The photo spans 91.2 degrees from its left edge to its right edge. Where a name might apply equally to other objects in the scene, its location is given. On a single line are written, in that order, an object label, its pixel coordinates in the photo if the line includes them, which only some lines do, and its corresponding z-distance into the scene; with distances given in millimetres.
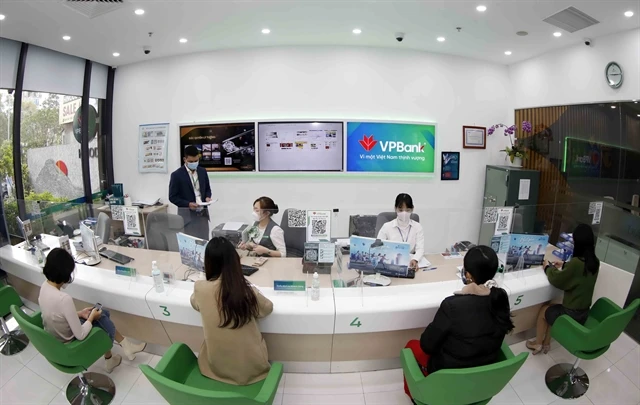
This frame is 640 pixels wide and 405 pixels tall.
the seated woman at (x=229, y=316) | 1572
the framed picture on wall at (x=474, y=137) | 5020
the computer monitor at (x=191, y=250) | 2261
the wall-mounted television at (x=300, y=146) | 4676
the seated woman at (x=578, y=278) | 2156
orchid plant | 4773
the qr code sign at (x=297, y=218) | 2520
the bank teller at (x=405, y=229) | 2818
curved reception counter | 2008
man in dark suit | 3729
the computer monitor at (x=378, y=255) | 2287
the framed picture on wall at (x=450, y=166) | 5020
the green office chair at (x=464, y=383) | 1371
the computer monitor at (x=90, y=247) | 2703
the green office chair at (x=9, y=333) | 2438
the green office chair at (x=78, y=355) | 1763
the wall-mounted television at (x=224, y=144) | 4715
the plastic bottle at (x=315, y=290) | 2096
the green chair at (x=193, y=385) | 1232
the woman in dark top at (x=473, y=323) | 1561
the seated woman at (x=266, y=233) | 2773
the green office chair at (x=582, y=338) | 1902
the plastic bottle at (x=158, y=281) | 2183
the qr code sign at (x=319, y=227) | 2406
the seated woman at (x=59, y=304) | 1847
